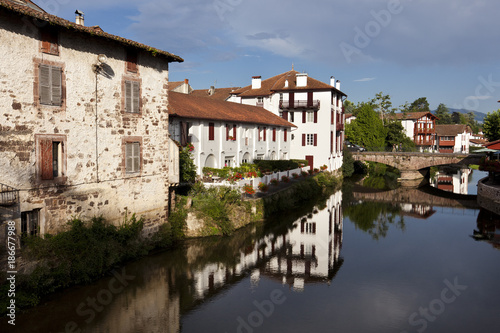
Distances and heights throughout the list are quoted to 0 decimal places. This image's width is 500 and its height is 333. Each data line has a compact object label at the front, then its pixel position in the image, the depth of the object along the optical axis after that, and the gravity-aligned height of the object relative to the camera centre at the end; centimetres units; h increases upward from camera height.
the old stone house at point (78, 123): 1147 +98
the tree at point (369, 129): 5819 +335
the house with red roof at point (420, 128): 7688 +472
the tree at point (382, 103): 7019 +875
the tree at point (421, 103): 13402 +1746
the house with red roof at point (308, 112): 4181 +437
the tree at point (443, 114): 13231 +1331
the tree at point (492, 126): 4128 +279
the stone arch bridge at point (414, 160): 4269 -100
